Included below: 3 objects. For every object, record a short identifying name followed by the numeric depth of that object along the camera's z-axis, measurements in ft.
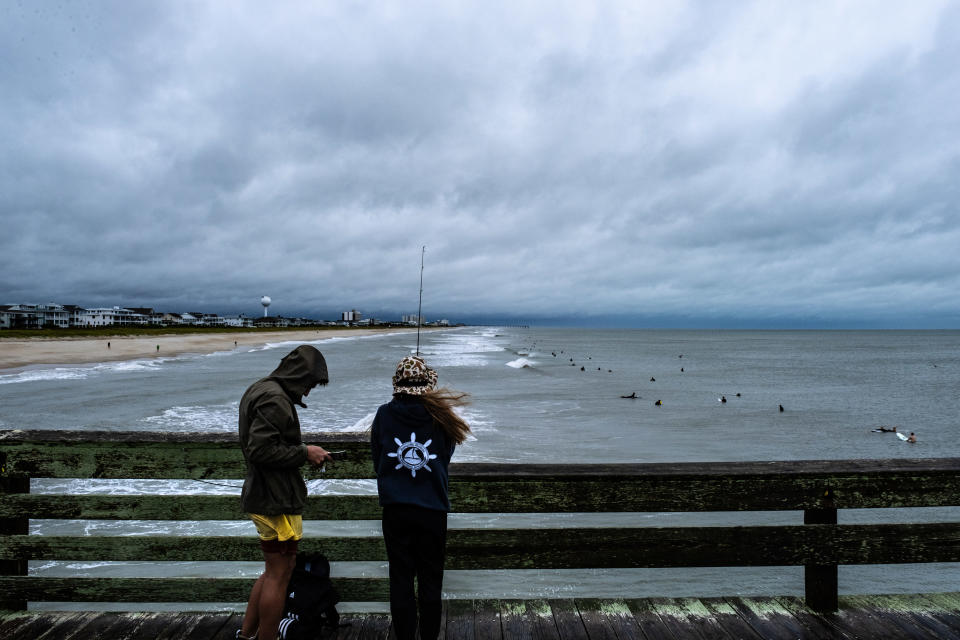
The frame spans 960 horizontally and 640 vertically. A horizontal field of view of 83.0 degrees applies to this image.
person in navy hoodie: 9.83
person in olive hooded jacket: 9.75
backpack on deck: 11.21
